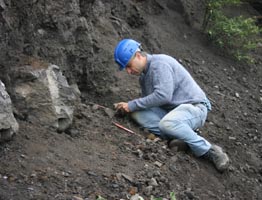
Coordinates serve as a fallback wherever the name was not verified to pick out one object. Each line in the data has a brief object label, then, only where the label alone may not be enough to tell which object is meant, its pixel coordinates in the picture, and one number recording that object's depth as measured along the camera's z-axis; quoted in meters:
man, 5.28
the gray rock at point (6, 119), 3.98
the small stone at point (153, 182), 4.30
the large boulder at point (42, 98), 4.62
